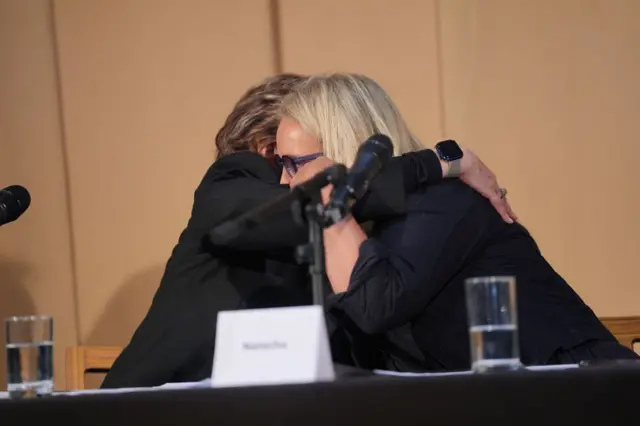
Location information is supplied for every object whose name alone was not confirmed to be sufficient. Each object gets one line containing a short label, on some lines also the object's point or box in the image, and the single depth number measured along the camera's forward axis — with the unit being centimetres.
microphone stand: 650
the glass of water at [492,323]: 646
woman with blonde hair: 702
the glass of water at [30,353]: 655
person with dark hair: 723
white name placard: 637
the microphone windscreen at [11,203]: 731
